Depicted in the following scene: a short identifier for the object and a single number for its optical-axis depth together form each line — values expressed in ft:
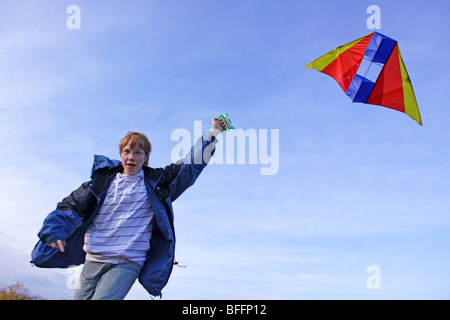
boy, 12.80
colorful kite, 24.65
